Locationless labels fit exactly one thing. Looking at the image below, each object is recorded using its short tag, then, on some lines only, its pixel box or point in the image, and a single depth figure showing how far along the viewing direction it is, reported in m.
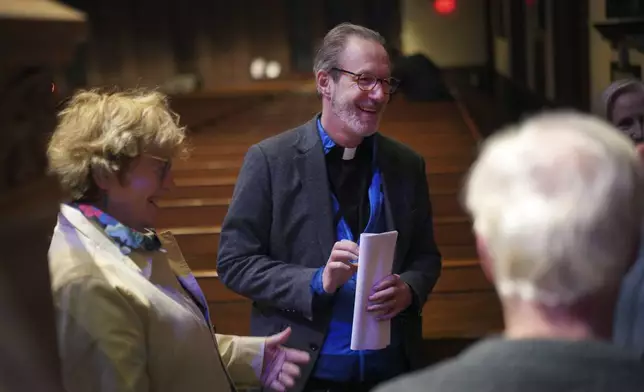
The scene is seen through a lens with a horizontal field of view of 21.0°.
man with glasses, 3.55
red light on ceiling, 15.16
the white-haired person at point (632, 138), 3.08
